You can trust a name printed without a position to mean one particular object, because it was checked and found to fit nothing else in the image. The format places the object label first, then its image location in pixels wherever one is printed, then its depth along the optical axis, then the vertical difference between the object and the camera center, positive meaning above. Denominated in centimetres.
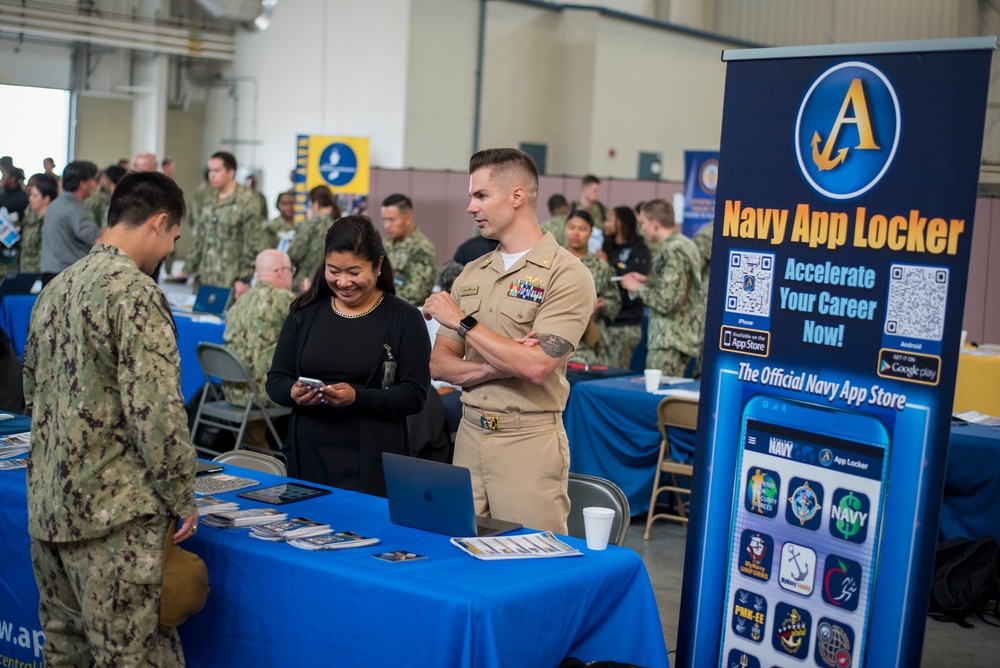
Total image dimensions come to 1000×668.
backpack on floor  437 -129
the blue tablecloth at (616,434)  552 -104
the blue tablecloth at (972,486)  452 -95
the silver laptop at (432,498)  246 -65
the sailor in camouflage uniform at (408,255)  733 -24
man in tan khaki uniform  291 -31
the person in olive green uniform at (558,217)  892 +13
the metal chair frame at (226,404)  556 -100
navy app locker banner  227 -22
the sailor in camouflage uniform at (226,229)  792 -17
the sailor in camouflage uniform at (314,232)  912 -17
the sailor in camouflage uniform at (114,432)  221 -49
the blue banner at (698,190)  1088 +53
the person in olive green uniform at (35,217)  851 -20
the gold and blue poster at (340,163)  1155 +56
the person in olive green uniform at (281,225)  826 -14
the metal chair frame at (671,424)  511 -90
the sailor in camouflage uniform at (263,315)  555 -55
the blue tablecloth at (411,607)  213 -81
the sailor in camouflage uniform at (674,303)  684 -40
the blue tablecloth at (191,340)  674 -87
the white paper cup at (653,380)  547 -72
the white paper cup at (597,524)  243 -66
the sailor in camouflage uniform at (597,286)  673 -33
